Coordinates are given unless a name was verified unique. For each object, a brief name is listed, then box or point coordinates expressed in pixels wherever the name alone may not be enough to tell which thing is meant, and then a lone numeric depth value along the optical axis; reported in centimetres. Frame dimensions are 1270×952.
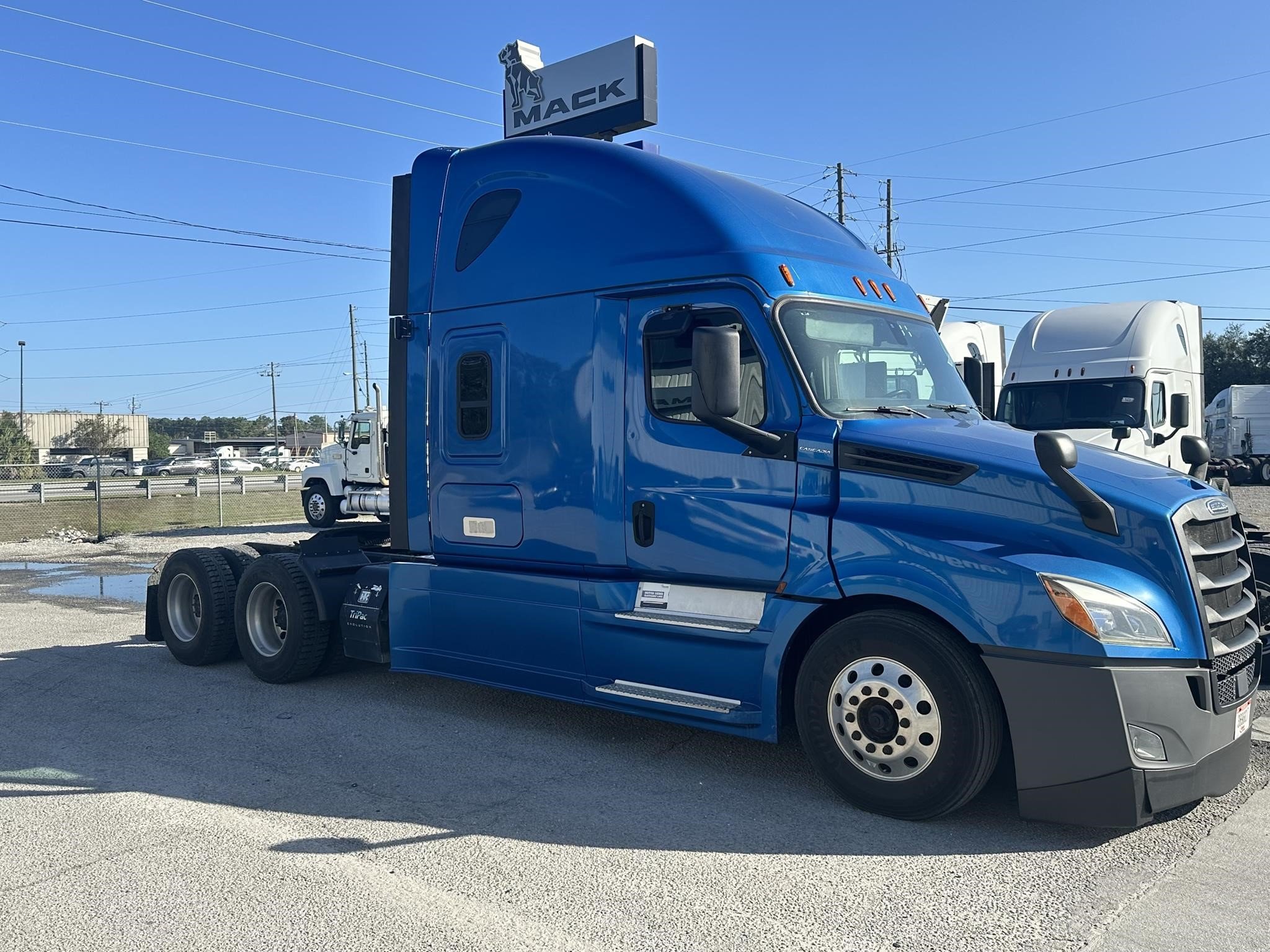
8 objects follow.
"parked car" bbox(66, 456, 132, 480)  6425
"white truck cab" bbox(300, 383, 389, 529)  2353
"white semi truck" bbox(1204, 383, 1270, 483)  3641
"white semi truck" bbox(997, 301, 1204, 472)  1385
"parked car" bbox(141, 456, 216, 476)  6700
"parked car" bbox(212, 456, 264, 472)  7281
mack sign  1140
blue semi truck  446
